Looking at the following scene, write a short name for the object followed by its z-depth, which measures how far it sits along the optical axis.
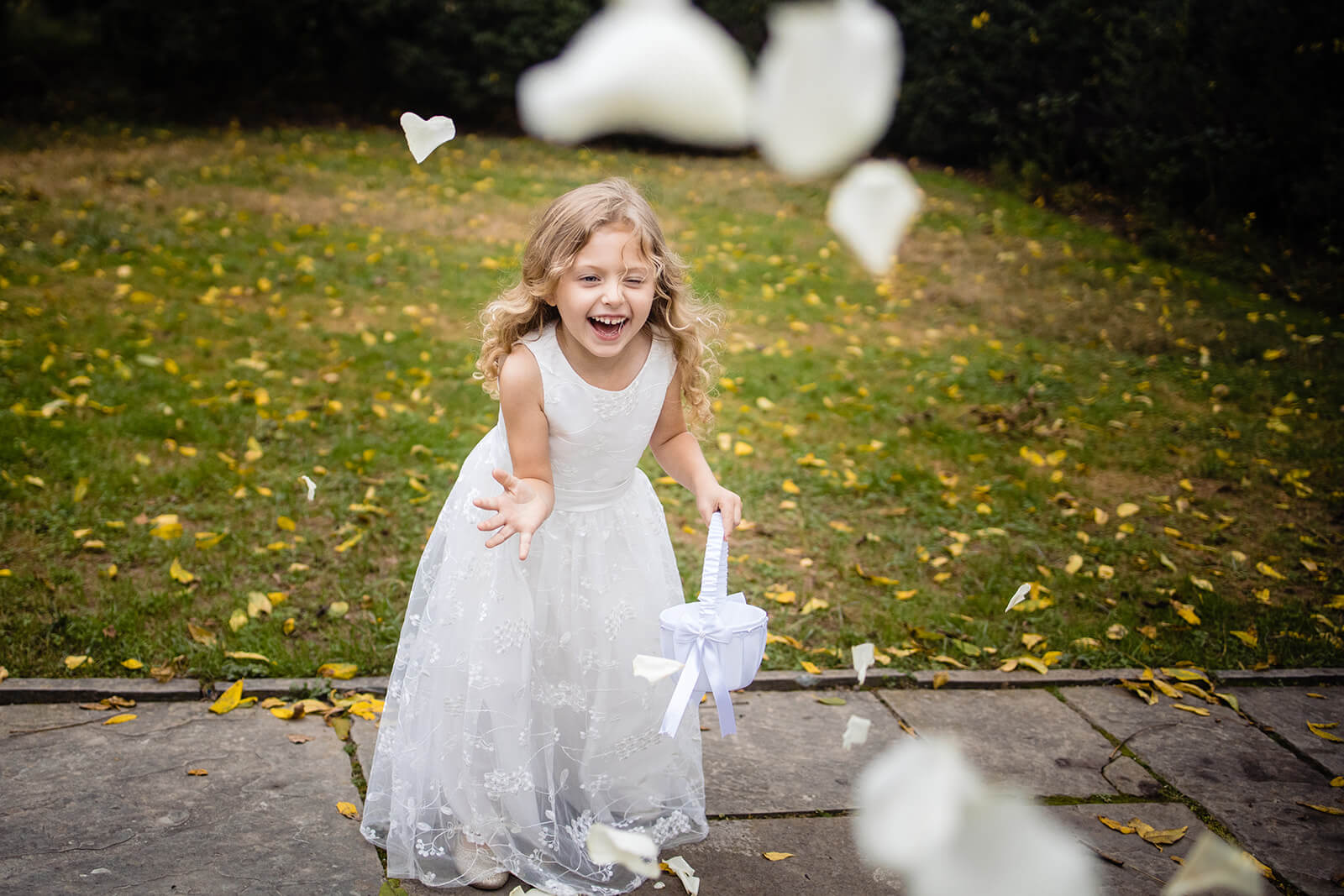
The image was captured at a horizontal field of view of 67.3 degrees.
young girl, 1.98
